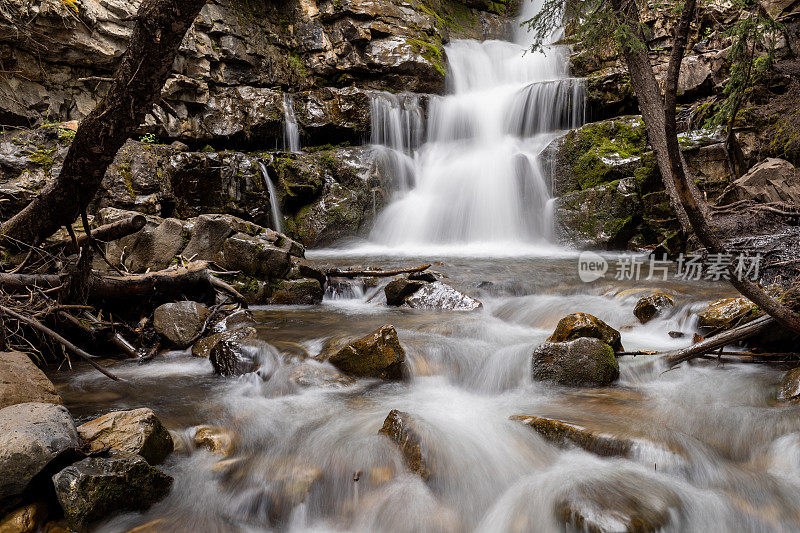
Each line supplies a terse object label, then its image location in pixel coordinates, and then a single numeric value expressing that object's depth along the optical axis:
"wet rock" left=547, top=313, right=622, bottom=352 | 4.01
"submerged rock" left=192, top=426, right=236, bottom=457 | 3.00
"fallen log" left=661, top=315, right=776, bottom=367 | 3.57
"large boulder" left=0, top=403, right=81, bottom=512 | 2.02
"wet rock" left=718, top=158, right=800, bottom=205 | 7.52
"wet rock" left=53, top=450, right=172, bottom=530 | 2.12
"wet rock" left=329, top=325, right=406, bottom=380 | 4.09
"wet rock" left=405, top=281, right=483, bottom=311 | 6.38
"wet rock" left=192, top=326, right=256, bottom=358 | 4.53
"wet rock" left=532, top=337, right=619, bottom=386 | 3.76
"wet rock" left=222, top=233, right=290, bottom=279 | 6.66
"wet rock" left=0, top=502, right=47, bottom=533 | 2.03
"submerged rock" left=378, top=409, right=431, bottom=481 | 2.75
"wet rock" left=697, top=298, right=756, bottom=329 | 4.18
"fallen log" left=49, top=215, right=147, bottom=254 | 4.50
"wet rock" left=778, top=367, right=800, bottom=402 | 3.19
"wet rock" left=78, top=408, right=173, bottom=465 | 2.48
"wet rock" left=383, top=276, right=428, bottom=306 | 6.68
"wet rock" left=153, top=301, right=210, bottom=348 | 4.69
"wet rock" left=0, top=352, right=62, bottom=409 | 2.58
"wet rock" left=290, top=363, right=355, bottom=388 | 4.01
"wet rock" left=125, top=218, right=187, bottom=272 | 6.20
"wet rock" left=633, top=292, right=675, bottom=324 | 5.32
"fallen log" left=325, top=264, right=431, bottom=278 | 7.38
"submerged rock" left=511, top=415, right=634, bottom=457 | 2.73
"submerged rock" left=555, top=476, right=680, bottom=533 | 2.12
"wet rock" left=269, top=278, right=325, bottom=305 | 6.75
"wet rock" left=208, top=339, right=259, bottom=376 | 4.16
